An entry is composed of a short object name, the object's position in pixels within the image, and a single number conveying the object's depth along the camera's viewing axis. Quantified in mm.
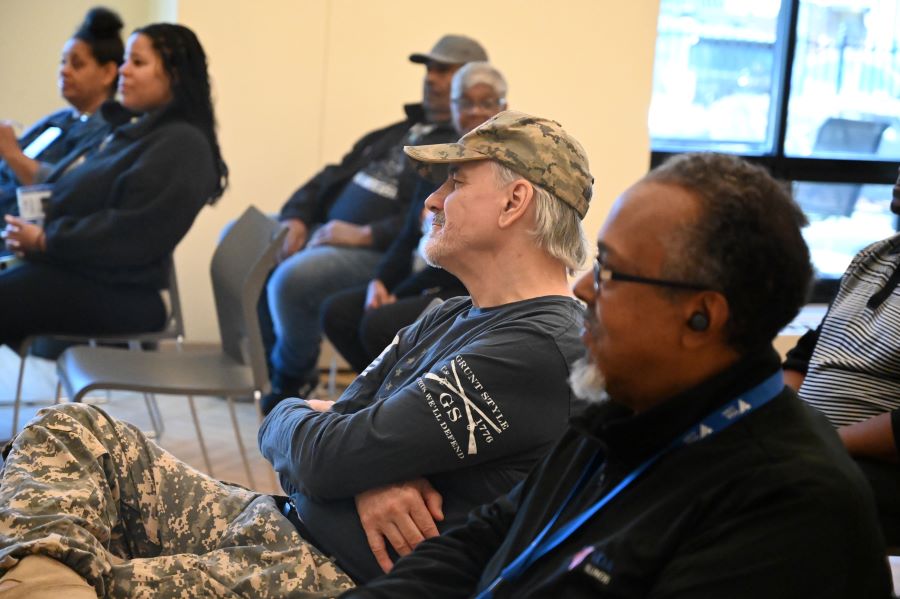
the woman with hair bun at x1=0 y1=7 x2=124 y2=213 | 4181
